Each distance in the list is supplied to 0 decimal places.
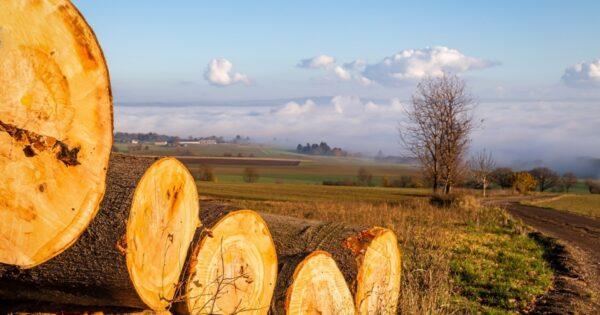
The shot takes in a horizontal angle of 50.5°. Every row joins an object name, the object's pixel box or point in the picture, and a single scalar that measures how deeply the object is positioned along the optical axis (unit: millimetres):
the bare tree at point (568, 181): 82950
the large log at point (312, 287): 5441
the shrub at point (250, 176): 76125
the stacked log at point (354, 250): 6215
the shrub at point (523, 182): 61625
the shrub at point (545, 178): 82062
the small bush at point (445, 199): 29125
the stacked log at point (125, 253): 3859
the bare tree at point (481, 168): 49156
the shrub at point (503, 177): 65900
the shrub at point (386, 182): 80512
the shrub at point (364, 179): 83400
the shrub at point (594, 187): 74312
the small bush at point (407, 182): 74762
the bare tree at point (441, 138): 38412
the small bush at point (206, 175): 67625
